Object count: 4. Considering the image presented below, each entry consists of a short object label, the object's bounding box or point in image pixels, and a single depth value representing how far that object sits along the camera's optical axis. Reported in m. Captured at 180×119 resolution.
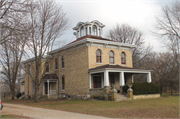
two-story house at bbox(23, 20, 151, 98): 24.48
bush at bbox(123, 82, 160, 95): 22.16
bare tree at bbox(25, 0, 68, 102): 23.67
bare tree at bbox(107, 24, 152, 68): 39.78
